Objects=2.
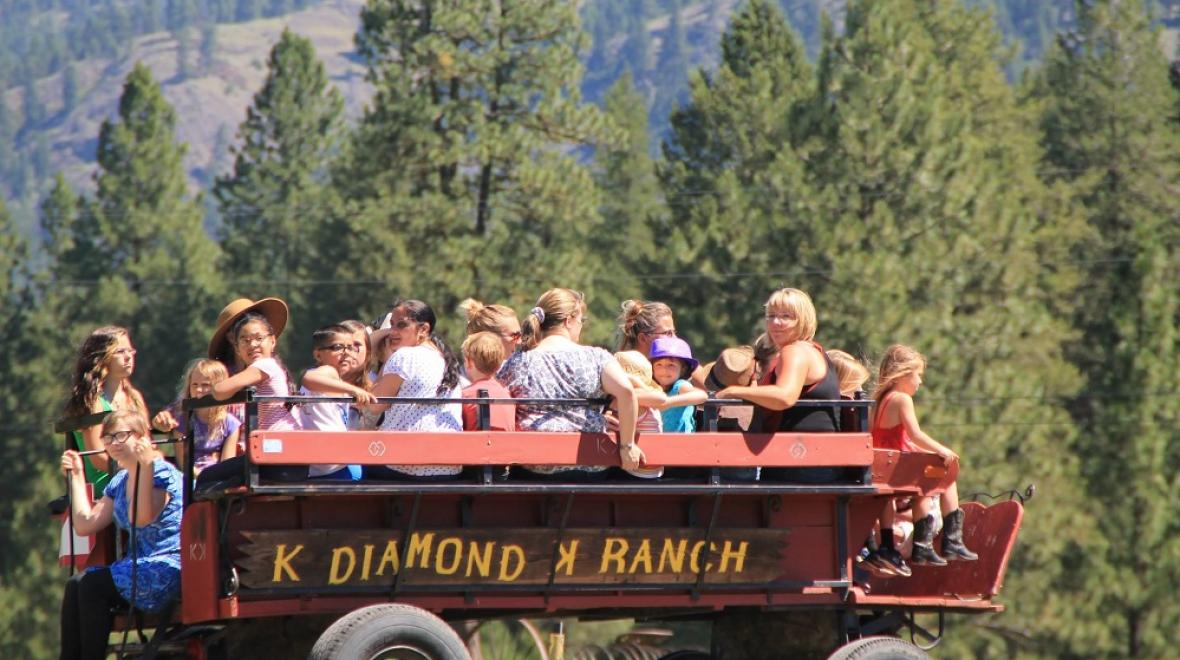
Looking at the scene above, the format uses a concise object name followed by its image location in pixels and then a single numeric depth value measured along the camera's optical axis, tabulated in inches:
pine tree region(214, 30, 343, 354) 4439.0
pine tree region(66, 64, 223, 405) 3814.0
